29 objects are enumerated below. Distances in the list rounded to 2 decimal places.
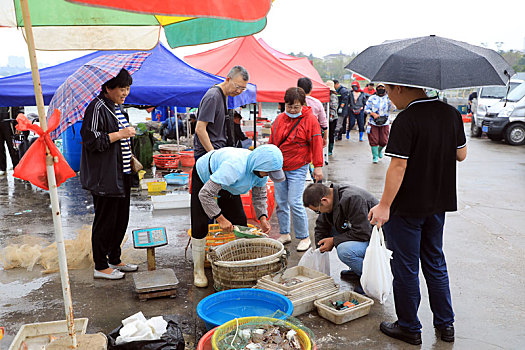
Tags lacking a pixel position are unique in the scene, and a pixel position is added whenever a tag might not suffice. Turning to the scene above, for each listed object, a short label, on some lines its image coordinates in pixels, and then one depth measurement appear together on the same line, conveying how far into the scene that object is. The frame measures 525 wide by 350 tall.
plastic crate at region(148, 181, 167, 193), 8.18
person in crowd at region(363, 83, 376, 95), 15.15
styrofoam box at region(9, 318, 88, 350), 3.13
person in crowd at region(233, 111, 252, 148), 9.76
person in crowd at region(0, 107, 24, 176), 9.50
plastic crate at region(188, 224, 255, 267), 4.67
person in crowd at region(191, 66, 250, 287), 4.79
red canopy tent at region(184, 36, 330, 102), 10.14
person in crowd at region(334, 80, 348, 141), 13.91
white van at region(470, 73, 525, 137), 16.39
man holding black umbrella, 3.12
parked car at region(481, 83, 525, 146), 14.86
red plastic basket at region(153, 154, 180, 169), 10.30
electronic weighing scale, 4.10
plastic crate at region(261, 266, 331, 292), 3.86
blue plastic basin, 3.46
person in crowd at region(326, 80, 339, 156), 12.22
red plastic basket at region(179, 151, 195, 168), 10.66
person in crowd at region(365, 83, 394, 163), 10.48
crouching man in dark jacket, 3.98
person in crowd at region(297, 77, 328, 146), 7.07
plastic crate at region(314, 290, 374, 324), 3.70
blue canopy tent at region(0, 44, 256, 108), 6.37
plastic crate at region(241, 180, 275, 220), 6.66
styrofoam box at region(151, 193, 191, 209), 7.21
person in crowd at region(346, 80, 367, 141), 15.03
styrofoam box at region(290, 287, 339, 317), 3.80
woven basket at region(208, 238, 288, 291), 3.96
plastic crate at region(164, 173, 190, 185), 8.63
